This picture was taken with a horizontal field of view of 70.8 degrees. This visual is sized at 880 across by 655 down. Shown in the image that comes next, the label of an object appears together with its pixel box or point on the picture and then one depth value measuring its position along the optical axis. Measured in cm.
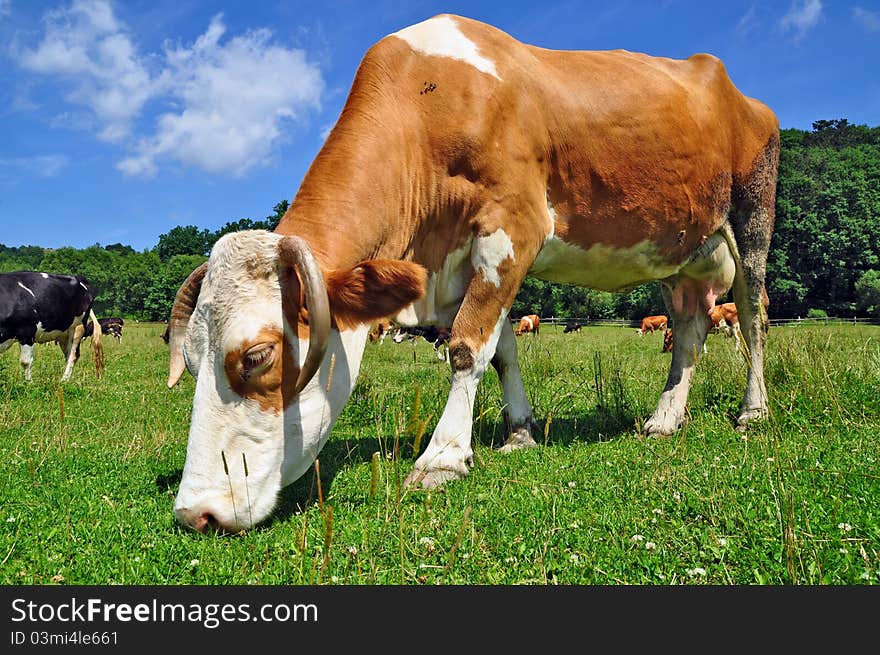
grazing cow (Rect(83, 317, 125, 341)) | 3525
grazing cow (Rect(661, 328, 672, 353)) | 1844
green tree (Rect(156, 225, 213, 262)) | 12875
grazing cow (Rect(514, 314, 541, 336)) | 3631
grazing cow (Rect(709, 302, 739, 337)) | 2694
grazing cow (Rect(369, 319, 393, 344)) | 2224
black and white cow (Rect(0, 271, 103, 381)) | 1173
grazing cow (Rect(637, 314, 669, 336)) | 3981
